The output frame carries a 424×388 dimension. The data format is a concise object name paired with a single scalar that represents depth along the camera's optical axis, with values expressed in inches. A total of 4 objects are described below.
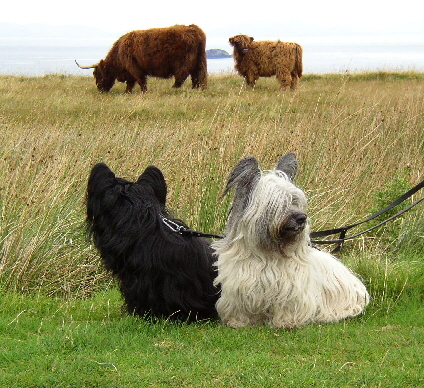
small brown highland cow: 837.8
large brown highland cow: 842.2
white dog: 182.7
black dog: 201.3
